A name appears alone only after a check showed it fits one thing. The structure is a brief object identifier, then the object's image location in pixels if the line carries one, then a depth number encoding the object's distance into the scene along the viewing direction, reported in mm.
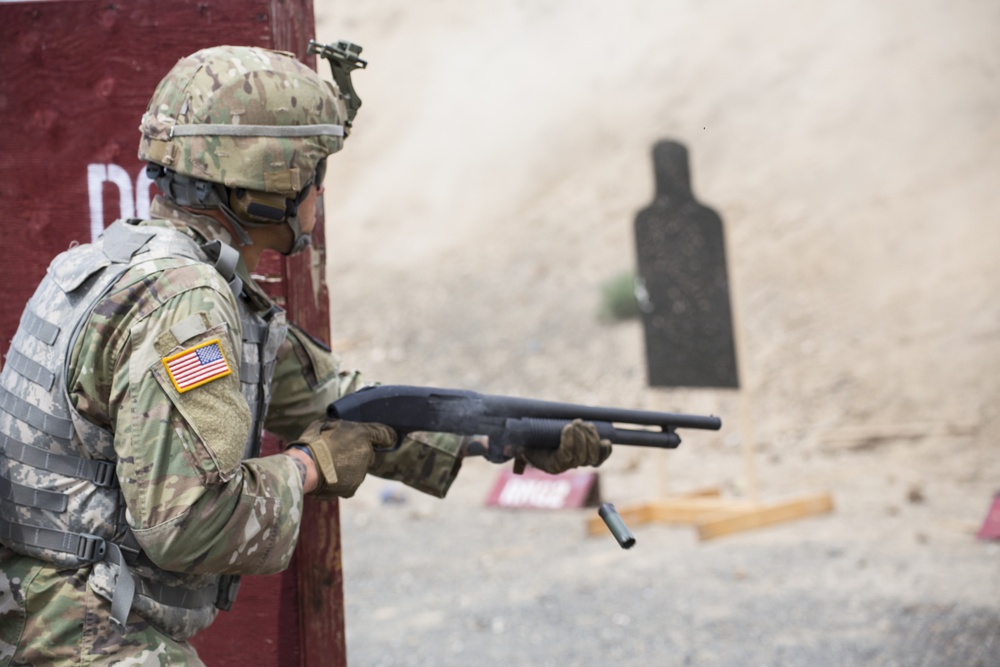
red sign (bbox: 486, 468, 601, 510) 15617
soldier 3941
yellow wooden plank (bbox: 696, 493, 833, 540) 13609
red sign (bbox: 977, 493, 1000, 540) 12695
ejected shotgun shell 4965
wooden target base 13750
